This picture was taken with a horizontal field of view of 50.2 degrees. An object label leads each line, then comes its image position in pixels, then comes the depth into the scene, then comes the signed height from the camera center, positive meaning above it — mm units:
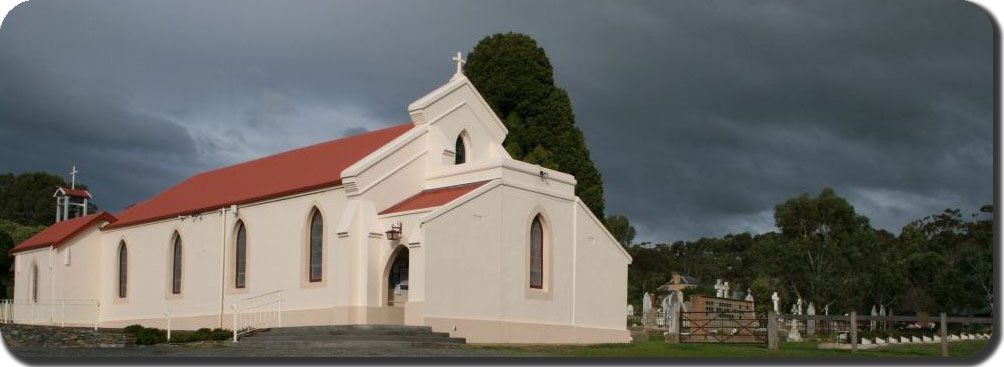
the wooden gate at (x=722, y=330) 34062 -1817
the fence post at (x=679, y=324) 33875 -1582
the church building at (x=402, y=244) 30391 +802
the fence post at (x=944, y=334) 24969 -1306
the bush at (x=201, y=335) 28781 -1861
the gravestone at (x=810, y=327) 42062 -2041
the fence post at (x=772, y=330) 27672 -1419
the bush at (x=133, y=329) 29125 -1736
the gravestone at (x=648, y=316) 48438 -1954
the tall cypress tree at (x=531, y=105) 45844 +7357
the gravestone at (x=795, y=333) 38969 -2118
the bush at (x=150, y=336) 28219 -1863
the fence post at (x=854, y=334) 26141 -1401
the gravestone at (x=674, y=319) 34375 -1601
